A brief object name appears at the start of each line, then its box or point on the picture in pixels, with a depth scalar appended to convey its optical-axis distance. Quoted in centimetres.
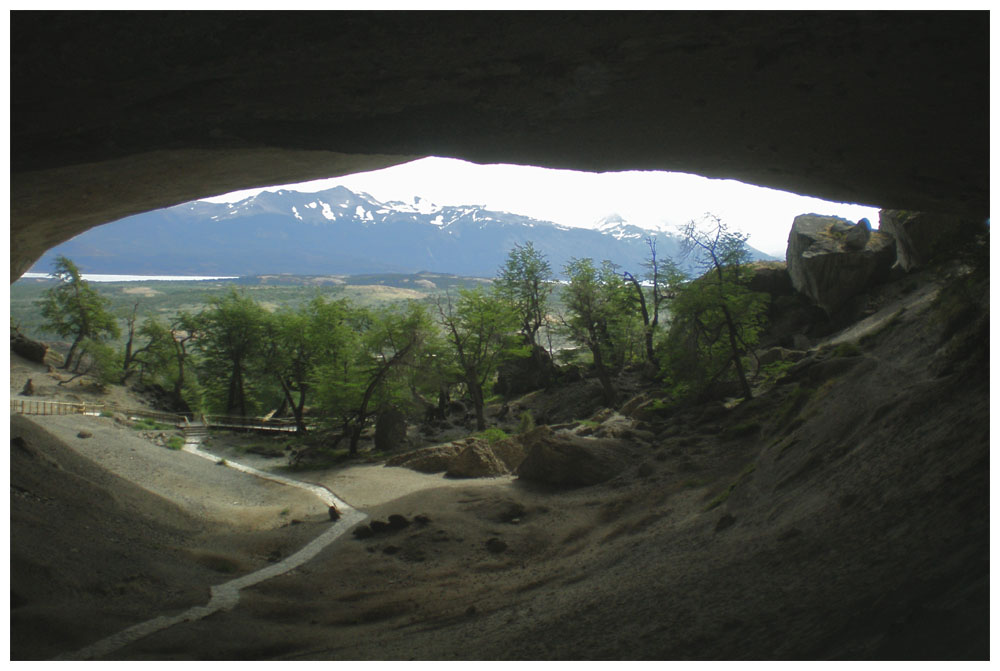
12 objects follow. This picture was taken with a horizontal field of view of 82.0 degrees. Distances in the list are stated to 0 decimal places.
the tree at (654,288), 4028
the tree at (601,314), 3862
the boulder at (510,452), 2411
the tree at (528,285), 4906
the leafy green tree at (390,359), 3338
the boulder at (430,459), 2472
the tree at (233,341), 4856
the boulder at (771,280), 4075
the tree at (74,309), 5228
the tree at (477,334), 3741
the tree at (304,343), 4412
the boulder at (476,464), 2312
